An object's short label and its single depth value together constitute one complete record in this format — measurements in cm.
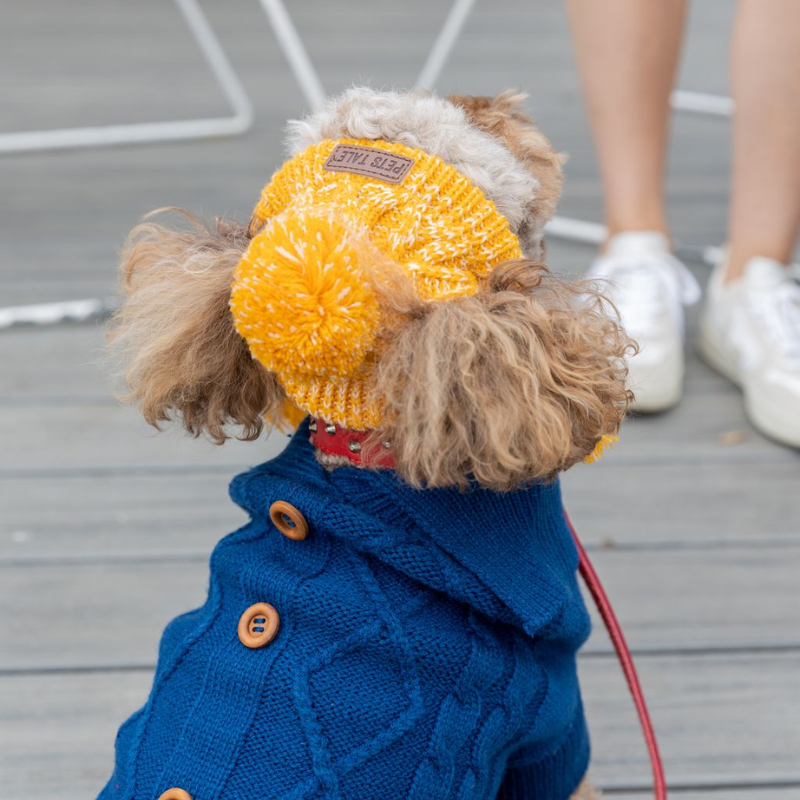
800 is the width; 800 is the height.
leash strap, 158
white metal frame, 257
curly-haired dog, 152
